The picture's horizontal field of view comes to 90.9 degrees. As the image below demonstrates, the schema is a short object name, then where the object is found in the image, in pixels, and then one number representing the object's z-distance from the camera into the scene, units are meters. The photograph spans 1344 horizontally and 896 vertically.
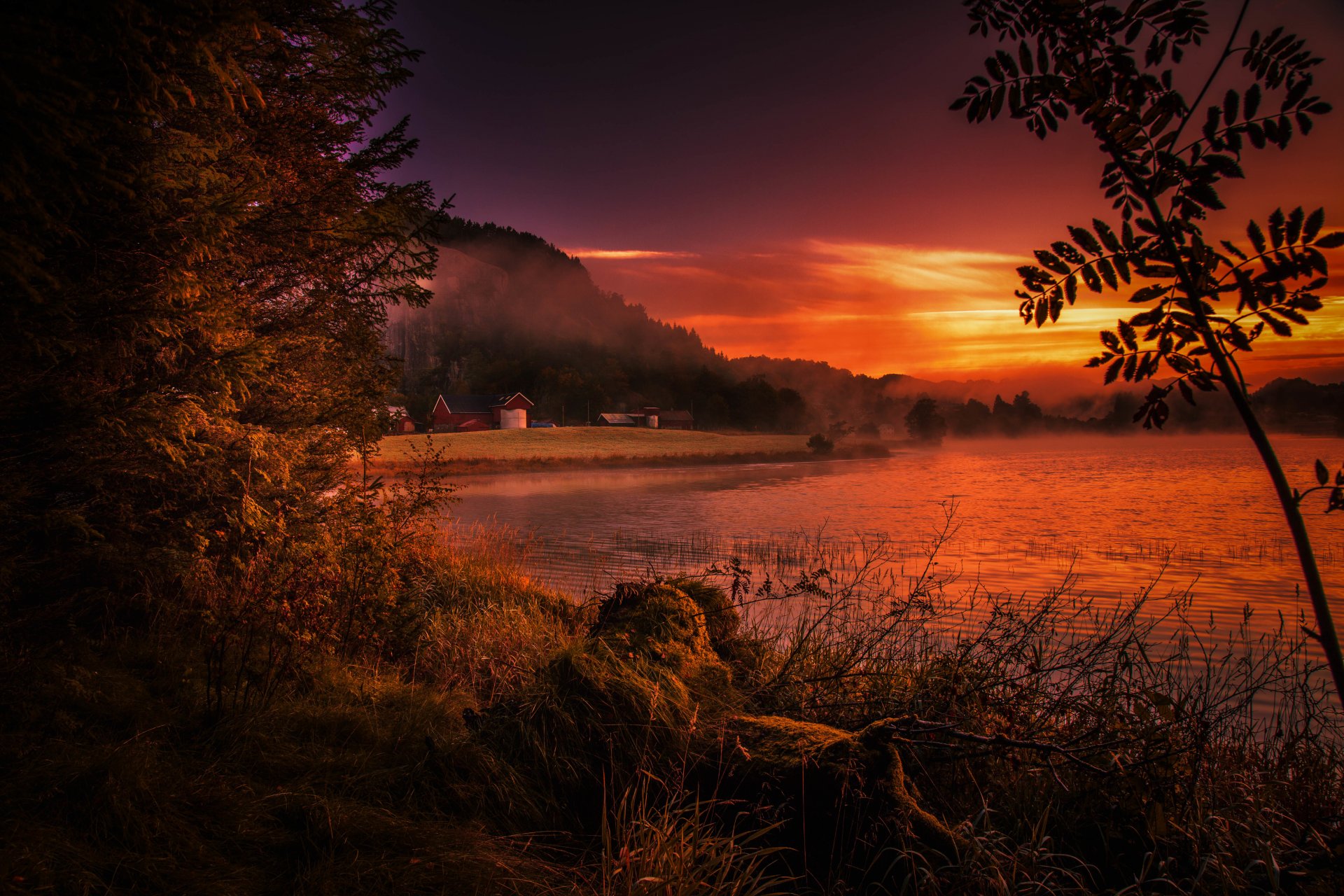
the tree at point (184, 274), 3.22
